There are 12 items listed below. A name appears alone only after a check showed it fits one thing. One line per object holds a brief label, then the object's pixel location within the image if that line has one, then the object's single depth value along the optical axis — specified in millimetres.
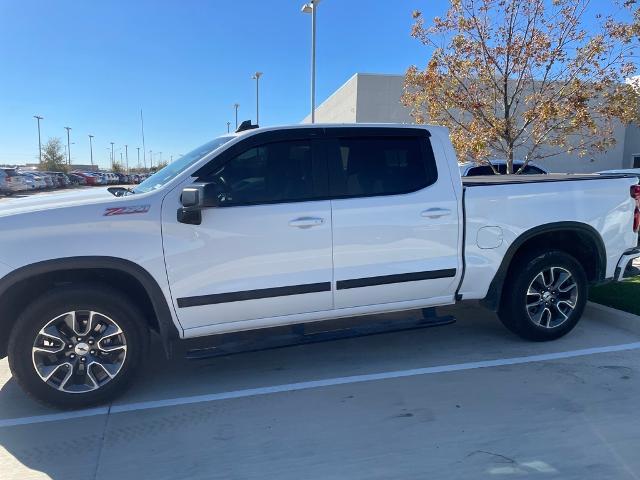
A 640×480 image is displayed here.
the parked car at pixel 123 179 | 65375
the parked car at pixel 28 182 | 37194
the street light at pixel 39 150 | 78188
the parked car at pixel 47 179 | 44419
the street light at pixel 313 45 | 17625
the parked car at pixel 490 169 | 10594
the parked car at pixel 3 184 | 33344
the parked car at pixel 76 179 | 55594
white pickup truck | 3570
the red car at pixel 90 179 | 57406
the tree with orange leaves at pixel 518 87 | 7570
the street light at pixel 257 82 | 29500
